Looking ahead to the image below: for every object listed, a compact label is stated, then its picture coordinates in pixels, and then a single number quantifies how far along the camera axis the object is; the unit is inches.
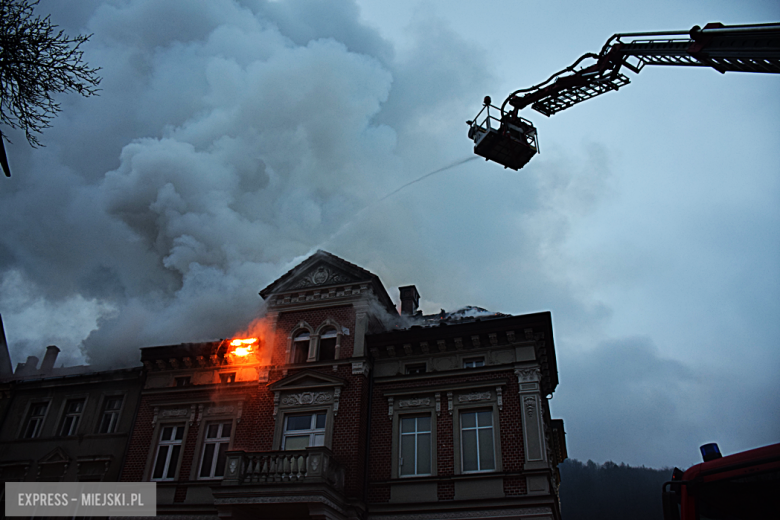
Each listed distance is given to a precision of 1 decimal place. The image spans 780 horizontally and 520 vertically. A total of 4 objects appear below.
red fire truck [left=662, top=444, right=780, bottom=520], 324.2
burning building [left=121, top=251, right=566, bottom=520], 657.0
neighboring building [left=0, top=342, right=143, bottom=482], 824.9
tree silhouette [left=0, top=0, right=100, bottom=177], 365.7
